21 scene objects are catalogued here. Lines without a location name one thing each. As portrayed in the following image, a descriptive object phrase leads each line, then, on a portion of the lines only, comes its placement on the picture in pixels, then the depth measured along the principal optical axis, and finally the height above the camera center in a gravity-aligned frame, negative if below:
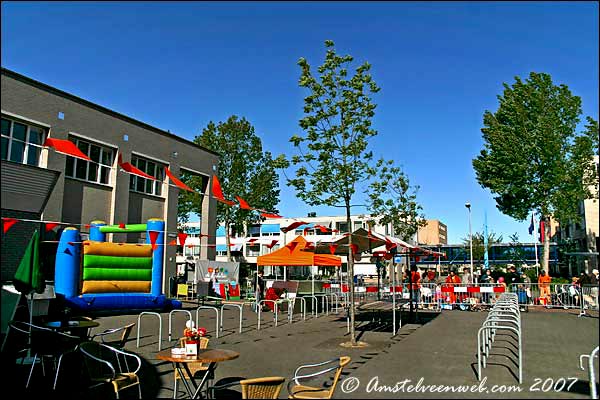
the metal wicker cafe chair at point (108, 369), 6.71 -1.69
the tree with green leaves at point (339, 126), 12.45 +3.47
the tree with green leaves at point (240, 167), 46.59 +8.90
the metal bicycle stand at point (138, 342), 11.25 -1.88
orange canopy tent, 20.84 +0.12
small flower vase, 6.61 -1.18
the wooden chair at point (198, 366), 7.74 -1.66
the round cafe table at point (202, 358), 6.40 -1.28
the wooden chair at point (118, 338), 8.56 -1.58
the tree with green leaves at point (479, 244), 65.94 +2.71
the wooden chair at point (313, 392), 5.81 -1.60
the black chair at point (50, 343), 8.05 -1.41
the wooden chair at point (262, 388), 5.40 -1.39
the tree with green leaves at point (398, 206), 12.67 +2.25
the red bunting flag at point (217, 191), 13.64 +1.93
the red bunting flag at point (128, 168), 12.52 +2.30
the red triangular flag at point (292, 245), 15.50 +0.51
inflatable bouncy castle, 18.05 -0.47
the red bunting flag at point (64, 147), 12.67 +2.90
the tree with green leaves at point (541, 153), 27.95 +6.33
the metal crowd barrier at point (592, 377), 4.77 -1.11
